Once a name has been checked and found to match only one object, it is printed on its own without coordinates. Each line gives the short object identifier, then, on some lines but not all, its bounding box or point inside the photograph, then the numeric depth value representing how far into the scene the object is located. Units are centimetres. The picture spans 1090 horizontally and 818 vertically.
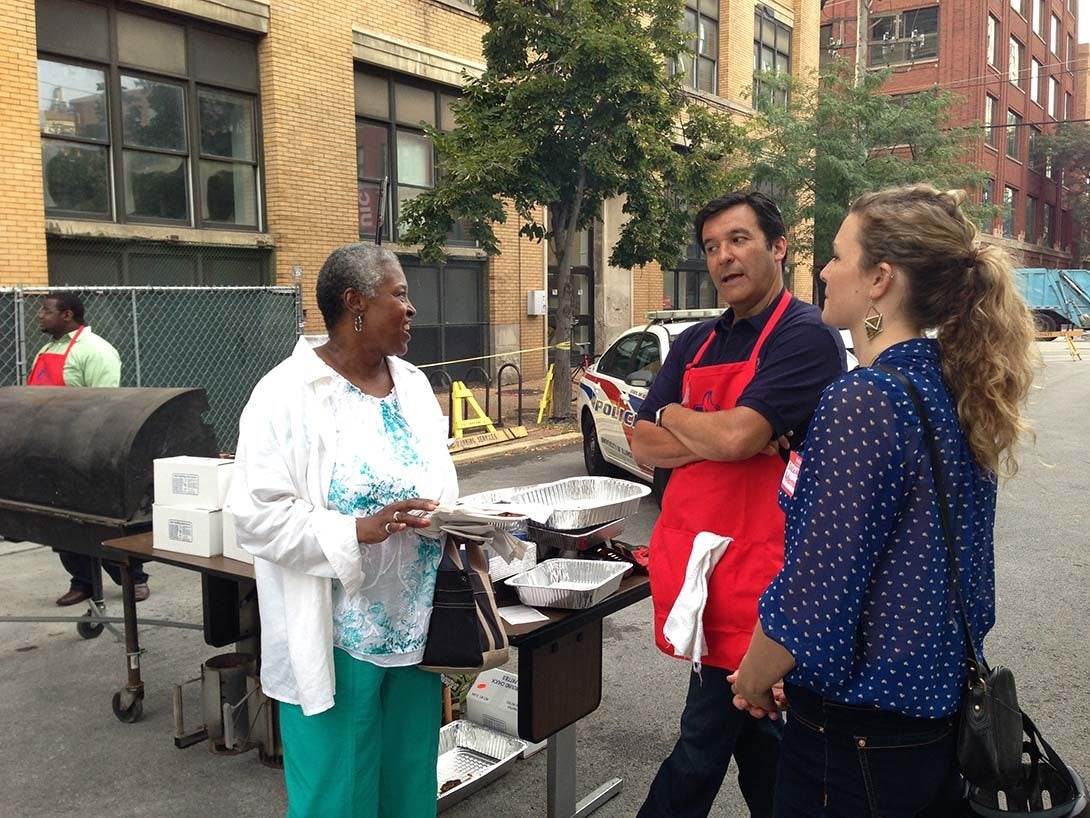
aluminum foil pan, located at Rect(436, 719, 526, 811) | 377
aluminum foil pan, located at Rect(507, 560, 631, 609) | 312
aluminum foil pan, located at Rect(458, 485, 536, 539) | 333
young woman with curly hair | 179
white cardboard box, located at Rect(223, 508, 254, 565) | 372
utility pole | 2485
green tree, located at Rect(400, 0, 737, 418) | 1304
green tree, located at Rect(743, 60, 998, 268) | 2123
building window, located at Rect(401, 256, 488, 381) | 1761
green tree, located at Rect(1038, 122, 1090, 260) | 5259
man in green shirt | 668
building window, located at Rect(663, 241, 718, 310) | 2529
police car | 909
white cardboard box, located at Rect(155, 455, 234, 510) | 391
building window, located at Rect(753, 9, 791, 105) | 2722
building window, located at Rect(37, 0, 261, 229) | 1232
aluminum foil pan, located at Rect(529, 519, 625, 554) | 339
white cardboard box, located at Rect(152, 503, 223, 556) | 380
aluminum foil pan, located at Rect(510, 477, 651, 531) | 340
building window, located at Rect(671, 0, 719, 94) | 2412
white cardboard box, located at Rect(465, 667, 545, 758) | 416
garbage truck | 3959
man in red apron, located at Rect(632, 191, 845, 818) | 259
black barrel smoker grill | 450
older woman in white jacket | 248
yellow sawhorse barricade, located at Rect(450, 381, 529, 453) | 1274
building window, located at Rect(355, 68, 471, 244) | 1647
